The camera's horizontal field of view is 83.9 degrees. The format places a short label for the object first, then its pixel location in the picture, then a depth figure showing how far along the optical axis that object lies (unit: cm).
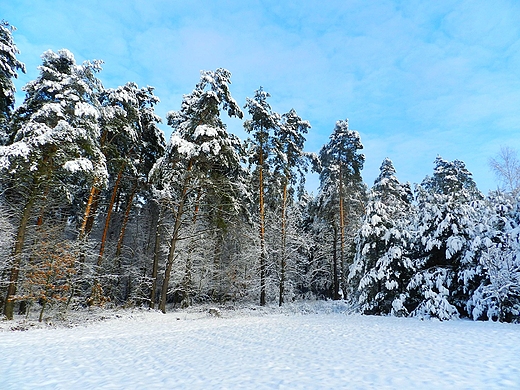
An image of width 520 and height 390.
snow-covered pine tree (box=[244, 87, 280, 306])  1775
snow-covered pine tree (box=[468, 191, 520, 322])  930
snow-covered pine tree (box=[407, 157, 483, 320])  1070
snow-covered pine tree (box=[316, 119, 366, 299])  2141
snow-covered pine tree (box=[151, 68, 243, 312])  1391
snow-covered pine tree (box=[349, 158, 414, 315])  1256
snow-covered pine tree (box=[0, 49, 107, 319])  1077
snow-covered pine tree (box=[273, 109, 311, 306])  1811
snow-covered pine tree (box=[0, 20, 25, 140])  1327
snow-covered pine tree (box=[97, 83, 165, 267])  1495
